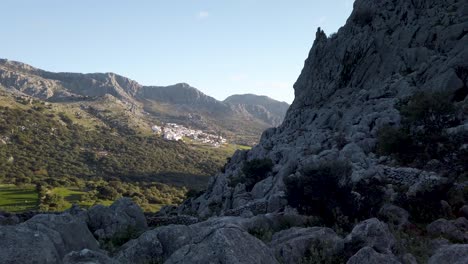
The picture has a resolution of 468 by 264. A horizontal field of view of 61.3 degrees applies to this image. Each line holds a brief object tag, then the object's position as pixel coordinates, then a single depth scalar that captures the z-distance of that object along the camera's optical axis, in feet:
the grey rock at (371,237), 34.24
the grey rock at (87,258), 24.29
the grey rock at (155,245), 38.11
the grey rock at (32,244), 23.36
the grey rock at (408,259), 32.90
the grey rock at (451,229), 43.68
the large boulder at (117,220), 59.98
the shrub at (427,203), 55.21
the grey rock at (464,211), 52.31
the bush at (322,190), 59.52
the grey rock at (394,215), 52.18
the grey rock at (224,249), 25.73
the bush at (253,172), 130.62
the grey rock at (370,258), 29.60
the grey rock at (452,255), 27.07
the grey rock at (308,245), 36.18
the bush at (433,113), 91.56
